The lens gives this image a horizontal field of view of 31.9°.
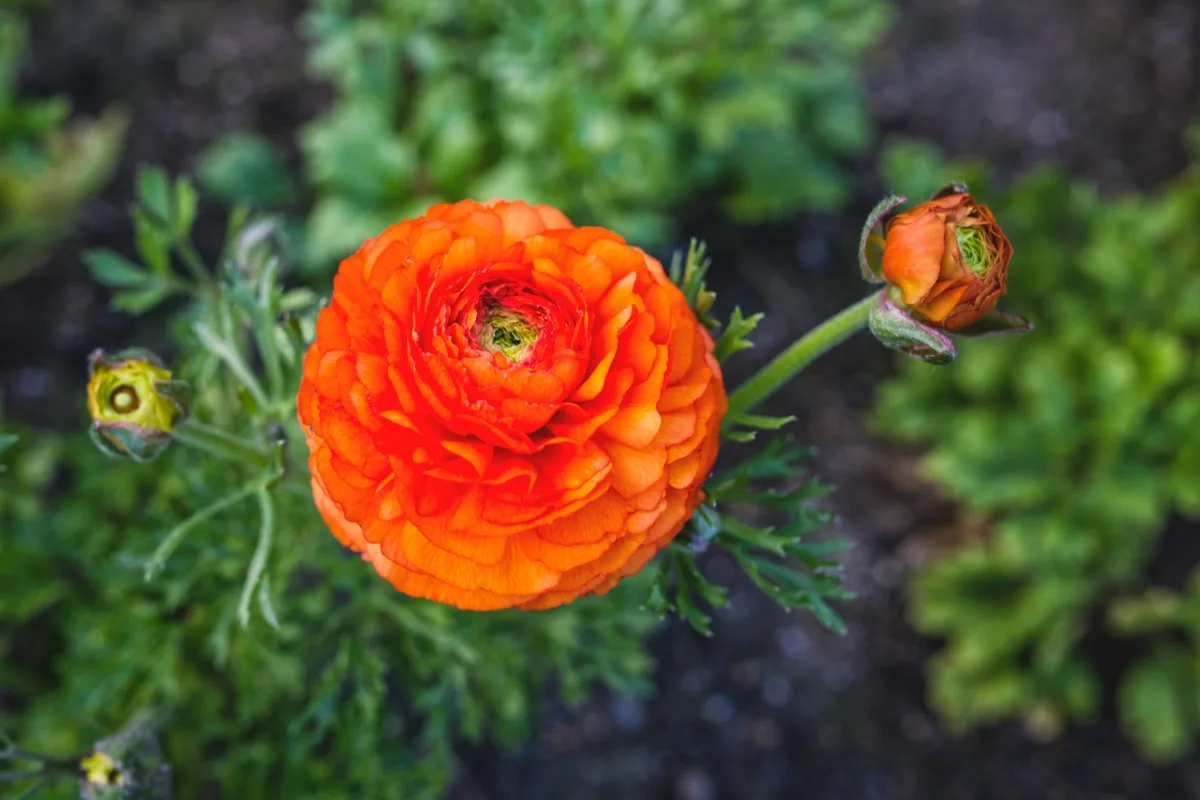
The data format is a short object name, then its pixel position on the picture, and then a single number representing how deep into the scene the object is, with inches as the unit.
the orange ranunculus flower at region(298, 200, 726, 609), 14.5
